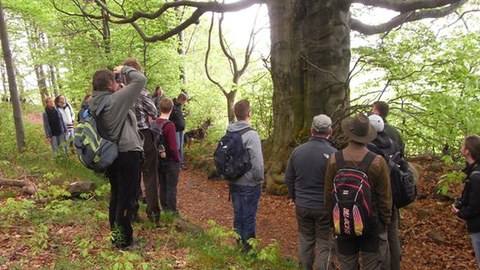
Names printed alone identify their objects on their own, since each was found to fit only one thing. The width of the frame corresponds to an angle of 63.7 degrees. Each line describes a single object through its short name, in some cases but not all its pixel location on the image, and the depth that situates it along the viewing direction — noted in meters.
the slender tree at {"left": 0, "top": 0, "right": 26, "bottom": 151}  8.90
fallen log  6.30
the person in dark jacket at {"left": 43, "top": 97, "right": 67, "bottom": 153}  10.77
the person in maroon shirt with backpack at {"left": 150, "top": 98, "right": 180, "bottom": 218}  5.74
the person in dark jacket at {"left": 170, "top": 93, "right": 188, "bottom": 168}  9.80
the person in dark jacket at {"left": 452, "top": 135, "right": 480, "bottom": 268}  4.26
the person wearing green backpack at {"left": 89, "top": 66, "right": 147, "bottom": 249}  3.82
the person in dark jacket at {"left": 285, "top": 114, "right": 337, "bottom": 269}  4.43
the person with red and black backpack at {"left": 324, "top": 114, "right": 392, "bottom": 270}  3.58
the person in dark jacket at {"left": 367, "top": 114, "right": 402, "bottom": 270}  4.41
